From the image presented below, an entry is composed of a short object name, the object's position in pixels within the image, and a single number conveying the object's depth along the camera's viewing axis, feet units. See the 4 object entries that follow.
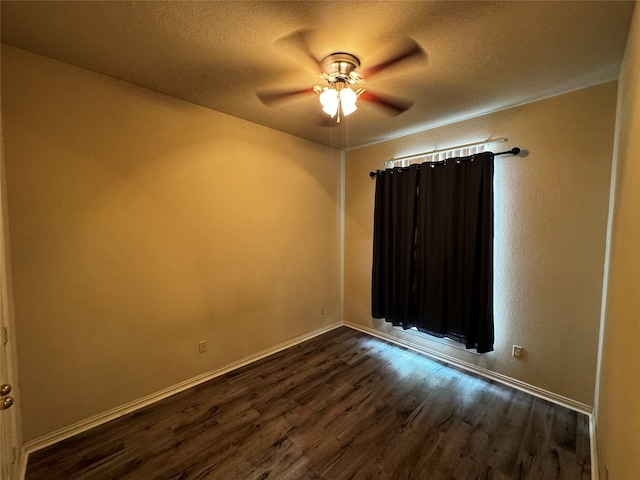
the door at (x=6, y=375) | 3.59
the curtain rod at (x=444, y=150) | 7.92
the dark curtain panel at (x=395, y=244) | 9.78
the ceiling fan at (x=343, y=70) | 5.20
